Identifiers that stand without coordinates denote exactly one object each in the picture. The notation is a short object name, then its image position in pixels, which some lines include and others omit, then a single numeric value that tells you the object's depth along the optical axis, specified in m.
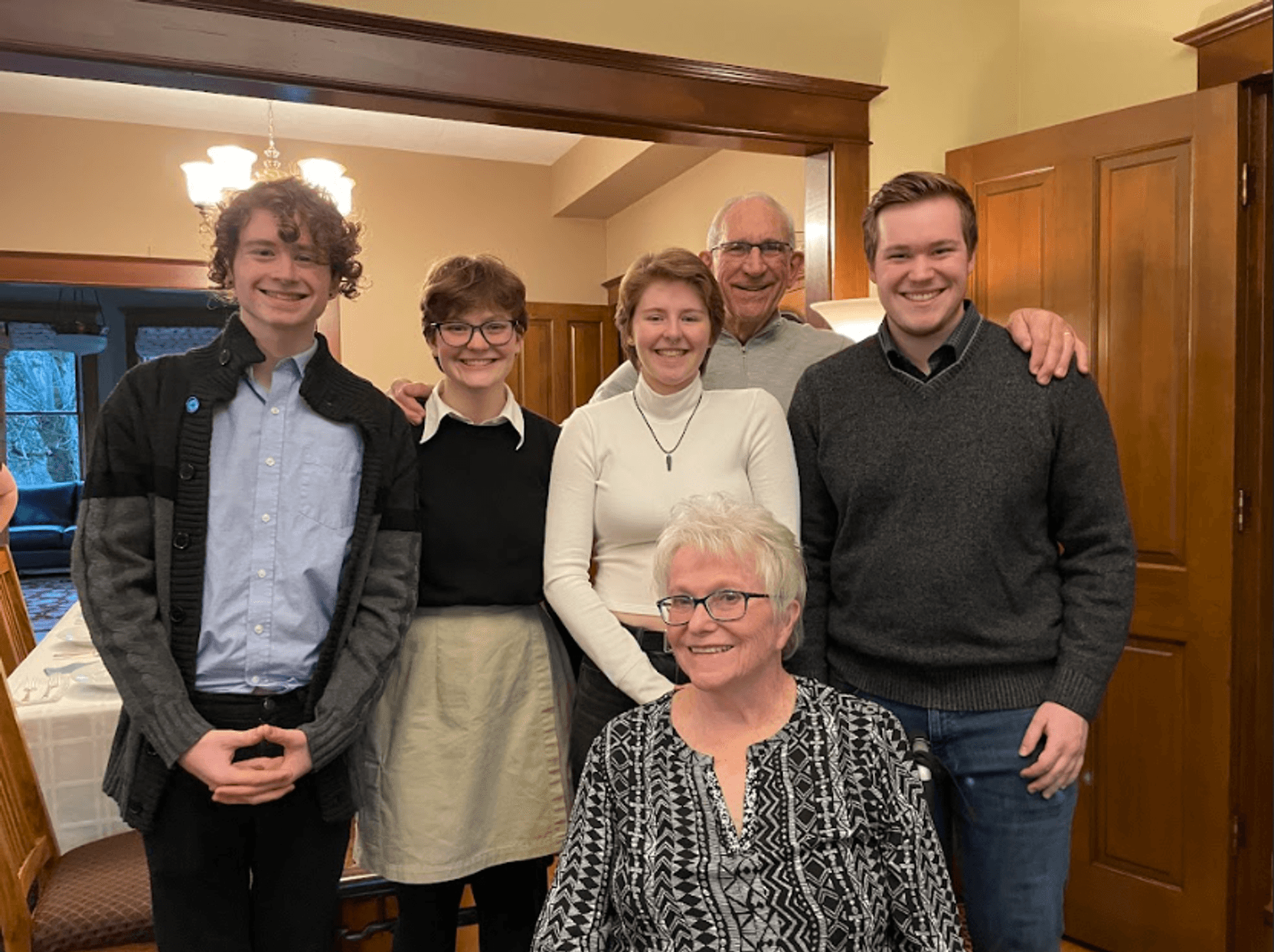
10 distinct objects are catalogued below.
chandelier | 4.11
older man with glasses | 2.21
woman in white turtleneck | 1.78
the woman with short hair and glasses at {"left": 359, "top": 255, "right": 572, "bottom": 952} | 1.81
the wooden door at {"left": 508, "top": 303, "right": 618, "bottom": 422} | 6.35
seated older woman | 1.36
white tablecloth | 2.24
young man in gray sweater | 1.61
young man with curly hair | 1.54
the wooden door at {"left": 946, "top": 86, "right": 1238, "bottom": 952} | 2.57
